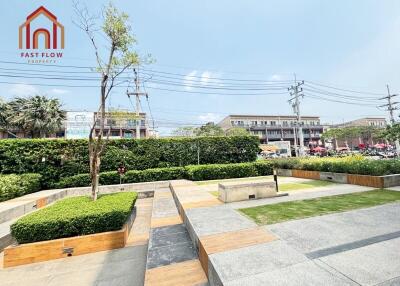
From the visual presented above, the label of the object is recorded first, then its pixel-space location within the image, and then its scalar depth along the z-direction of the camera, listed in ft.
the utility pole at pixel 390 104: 109.59
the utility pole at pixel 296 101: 91.16
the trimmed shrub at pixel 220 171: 45.60
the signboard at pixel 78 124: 87.37
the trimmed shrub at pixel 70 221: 15.98
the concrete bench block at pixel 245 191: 23.00
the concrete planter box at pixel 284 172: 47.33
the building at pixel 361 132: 191.48
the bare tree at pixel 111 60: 22.63
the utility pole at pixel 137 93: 65.74
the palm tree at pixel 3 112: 87.04
